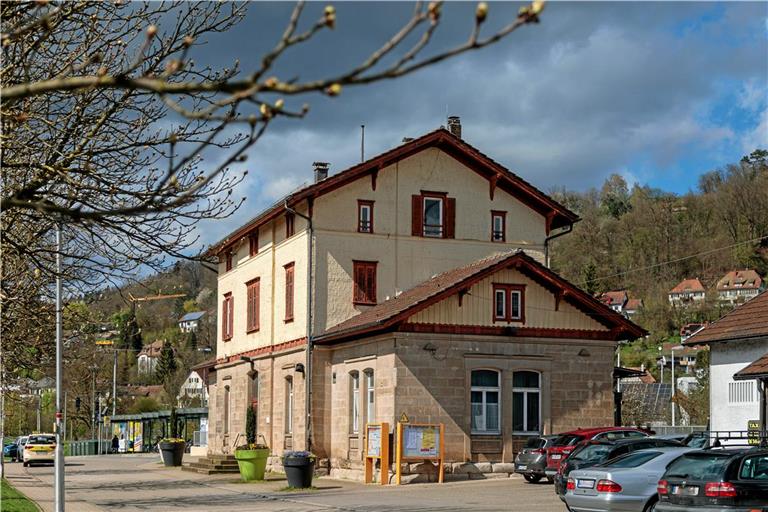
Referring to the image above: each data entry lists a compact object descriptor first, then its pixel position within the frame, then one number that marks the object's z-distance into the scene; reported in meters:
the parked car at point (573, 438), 28.73
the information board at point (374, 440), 31.23
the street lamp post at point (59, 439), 20.19
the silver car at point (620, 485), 19.14
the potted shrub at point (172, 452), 48.50
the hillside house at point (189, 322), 163.65
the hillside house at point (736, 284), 99.19
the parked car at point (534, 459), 29.62
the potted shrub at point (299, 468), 30.50
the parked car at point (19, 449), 67.69
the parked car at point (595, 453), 23.42
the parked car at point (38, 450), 56.44
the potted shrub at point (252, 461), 34.59
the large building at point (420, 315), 32.44
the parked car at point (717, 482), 16.28
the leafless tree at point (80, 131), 12.55
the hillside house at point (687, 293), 103.81
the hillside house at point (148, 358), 159.20
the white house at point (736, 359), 33.25
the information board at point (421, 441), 30.83
